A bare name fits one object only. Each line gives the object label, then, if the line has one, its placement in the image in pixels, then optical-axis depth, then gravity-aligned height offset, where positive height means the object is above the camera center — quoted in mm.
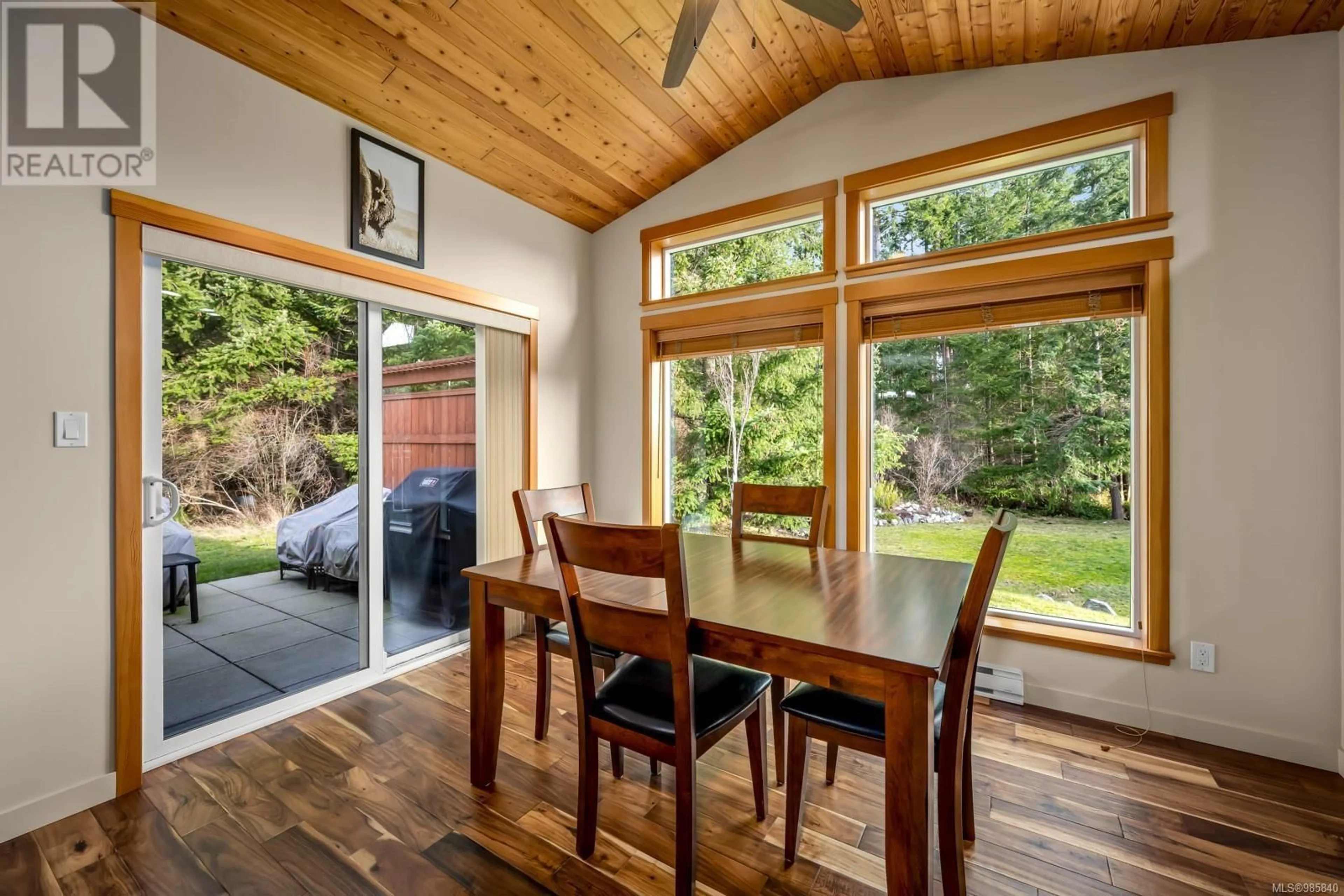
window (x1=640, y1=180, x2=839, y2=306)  3184 +1240
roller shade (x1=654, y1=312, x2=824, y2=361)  3225 +682
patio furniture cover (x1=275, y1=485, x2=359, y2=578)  2586 -391
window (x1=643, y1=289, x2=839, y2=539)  3219 +273
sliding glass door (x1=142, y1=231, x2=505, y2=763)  2184 -213
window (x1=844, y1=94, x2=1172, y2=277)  2408 +1233
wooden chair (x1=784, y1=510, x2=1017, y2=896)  1312 -727
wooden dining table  1175 -448
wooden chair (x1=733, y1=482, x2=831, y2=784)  2367 -252
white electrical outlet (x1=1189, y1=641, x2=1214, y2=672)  2254 -850
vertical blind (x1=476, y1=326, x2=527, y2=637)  3303 +34
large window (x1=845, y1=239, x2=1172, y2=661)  2428 +84
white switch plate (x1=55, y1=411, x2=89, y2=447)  1839 +54
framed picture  2607 +1199
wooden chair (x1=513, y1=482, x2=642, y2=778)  2113 -762
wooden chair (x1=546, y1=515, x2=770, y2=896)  1373 -708
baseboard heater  2584 -1112
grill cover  2961 -539
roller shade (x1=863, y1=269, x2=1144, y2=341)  2455 +676
